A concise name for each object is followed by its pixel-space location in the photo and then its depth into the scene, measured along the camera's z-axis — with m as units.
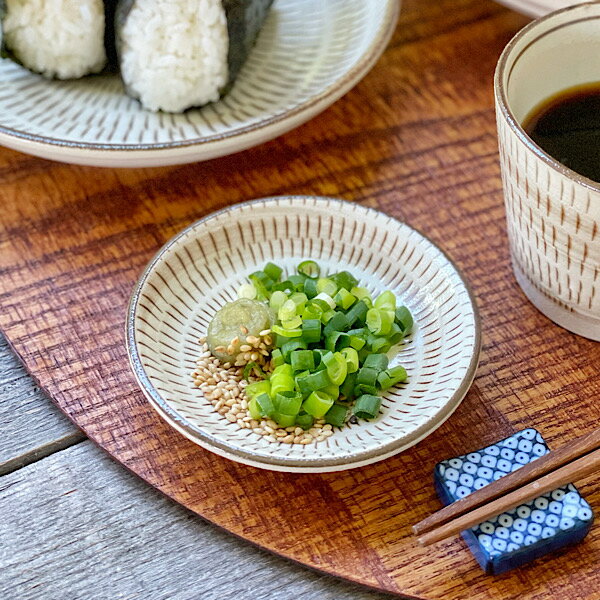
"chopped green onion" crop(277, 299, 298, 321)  0.44
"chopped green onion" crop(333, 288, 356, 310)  0.45
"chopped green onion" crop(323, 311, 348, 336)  0.44
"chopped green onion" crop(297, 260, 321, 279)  0.47
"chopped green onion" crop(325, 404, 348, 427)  0.43
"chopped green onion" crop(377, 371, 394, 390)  0.43
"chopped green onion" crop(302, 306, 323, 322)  0.44
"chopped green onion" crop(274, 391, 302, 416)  0.42
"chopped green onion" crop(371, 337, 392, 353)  0.44
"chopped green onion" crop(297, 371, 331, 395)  0.42
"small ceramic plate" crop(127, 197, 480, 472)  0.41
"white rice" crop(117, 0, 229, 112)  0.49
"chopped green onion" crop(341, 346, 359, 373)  0.43
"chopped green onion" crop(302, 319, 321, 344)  0.44
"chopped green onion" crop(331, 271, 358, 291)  0.46
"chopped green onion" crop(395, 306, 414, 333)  0.45
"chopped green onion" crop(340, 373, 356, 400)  0.43
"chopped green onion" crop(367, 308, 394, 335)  0.44
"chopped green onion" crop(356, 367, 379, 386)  0.43
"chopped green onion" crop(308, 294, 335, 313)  0.44
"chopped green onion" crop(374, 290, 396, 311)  0.45
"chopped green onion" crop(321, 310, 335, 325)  0.44
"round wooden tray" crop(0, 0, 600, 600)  0.41
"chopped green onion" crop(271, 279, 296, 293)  0.46
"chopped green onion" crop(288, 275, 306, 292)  0.46
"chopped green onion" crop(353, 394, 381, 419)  0.42
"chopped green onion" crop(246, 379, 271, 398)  0.43
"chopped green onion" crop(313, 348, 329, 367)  0.43
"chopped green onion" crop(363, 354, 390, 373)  0.43
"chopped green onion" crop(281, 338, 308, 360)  0.43
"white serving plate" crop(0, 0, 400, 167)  0.48
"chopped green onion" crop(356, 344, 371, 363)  0.44
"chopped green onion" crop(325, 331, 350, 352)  0.44
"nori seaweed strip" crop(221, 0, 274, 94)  0.50
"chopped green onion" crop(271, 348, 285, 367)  0.43
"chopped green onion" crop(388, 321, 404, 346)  0.45
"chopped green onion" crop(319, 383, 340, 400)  0.43
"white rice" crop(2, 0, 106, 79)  0.50
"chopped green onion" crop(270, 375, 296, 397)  0.42
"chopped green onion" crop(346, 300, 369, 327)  0.44
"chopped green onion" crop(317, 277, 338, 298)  0.45
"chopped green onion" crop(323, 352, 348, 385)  0.43
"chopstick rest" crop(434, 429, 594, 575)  0.40
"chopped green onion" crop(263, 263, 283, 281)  0.47
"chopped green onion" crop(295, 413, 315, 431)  0.42
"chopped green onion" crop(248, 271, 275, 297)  0.46
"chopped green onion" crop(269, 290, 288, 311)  0.45
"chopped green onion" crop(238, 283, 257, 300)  0.46
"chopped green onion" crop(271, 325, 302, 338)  0.44
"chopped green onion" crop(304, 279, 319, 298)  0.45
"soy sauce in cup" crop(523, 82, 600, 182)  0.44
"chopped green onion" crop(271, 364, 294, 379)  0.43
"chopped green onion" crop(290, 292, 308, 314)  0.44
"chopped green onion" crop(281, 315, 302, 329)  0.44
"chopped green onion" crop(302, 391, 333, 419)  0.42
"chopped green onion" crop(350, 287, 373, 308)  0.46
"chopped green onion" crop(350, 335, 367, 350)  0.44
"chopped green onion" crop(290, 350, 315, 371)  0.43
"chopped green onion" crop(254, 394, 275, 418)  0.42
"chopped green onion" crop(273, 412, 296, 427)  0.42
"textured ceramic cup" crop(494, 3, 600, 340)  0.42
